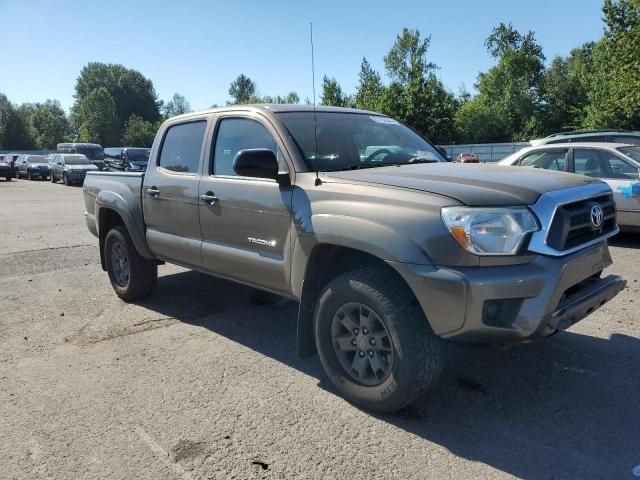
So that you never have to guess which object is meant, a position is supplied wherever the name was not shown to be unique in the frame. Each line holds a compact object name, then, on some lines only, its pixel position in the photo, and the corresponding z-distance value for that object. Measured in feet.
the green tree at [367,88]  179.11
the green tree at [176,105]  463.46
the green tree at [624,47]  80.23
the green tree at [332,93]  150.14
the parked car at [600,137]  35.32
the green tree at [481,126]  205.36
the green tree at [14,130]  276.41
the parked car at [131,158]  78.06
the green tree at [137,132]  287.48
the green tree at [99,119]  313.12
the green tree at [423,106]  144.05
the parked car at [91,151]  108.17
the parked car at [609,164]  25.91
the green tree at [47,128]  303.07
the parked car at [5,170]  104.47
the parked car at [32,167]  105.40
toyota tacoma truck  9.24
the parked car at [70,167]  87.48
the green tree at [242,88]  399.03
